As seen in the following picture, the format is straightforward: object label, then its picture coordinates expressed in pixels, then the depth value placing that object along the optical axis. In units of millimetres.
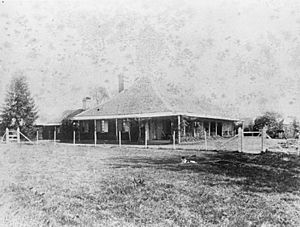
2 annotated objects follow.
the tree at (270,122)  29984
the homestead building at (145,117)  20859
